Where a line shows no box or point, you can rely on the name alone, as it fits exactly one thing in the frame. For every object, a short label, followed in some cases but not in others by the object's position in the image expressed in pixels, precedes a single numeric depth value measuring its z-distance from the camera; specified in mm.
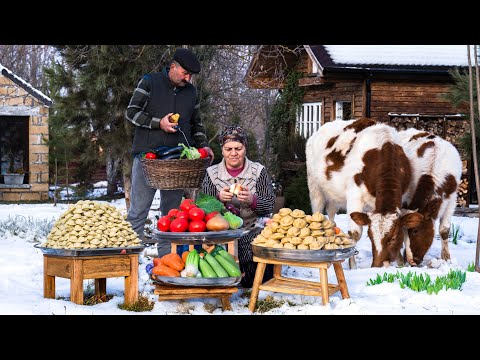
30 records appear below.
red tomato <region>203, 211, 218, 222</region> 7004
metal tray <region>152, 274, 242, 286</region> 6645
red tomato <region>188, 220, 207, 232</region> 6875
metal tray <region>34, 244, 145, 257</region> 6711
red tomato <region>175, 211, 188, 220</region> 6948
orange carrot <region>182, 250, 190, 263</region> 6918
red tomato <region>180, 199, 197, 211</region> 7083
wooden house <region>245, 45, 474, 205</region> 19309
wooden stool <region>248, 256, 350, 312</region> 6590
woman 7680
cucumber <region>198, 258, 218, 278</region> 6695
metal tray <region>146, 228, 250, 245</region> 6844
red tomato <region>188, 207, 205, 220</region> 6914
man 8469
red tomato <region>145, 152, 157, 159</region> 8045
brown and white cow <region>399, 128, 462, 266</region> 10531
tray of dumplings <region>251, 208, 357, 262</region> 6570
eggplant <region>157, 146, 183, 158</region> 8117
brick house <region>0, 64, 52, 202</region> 20922
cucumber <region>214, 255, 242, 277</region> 6773
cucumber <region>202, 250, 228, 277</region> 6715
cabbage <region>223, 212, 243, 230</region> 7137
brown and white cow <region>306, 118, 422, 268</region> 9656
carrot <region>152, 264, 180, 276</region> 6711
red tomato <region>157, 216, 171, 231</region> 6945
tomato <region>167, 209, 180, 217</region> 7069
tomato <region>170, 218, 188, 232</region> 6867
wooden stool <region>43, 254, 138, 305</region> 6770
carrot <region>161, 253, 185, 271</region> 6773
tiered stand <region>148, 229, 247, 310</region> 6660
